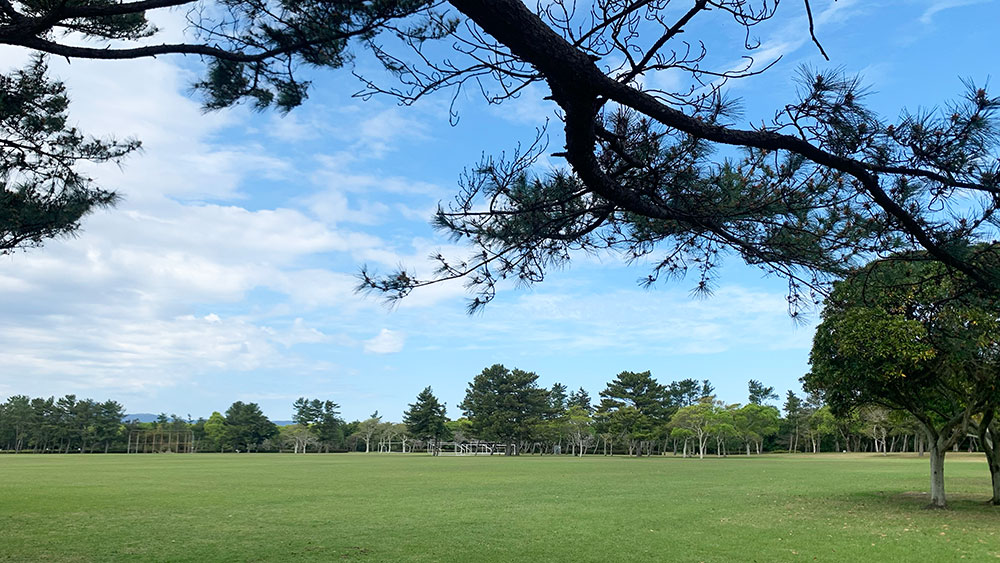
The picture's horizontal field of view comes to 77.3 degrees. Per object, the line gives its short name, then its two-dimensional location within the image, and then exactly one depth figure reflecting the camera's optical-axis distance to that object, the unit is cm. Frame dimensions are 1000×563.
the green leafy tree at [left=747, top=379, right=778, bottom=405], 7506
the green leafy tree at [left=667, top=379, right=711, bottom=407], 7039
